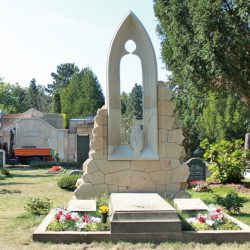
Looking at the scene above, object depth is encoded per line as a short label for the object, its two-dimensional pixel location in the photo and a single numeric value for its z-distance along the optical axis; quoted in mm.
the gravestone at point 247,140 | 21334
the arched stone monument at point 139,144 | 7394
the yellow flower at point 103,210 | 5268
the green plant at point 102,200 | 6292
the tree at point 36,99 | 63444
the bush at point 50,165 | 20983
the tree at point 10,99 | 46183
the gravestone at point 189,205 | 5878
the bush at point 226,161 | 11977
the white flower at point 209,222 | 5110
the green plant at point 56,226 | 4986
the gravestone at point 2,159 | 19145
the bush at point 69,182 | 10582
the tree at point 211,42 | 11156
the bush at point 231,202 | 6541
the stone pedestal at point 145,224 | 4799
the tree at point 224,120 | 23197
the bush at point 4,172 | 15518
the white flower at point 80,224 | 4997
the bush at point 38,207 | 6504
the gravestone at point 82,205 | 5668
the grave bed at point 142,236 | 4776
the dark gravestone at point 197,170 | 12201
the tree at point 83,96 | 43089
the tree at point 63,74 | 69928
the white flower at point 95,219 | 5167
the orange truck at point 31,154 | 23976
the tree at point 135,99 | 48596
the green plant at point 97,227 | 4981
